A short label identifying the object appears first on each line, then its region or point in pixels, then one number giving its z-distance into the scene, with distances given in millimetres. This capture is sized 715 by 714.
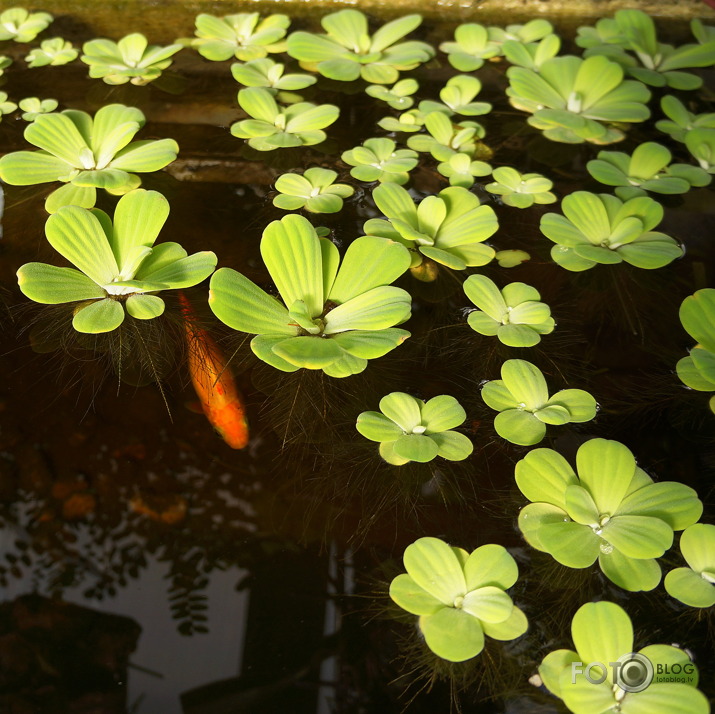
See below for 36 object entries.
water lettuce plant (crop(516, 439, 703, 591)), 799
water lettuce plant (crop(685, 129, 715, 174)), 1059
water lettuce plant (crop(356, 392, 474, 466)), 846
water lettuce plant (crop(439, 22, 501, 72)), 1173
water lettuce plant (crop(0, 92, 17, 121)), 1079
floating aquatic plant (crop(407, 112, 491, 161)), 1059
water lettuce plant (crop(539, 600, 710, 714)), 750
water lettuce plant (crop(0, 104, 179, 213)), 984
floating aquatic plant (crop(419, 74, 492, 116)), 1098
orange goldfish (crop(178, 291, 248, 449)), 870
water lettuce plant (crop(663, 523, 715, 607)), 793
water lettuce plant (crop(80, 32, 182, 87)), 1114
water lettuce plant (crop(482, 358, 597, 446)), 861
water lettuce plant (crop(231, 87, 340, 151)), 1053
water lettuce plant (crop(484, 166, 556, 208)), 1025
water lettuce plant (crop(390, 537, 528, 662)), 772
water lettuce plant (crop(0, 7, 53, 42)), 1158
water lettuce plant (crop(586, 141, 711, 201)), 1030
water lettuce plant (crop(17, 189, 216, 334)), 889
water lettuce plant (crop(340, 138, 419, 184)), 1023
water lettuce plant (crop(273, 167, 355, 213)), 990
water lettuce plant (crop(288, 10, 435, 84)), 1132
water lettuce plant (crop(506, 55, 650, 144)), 1091
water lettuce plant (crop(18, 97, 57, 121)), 1065
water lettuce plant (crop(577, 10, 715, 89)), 1154
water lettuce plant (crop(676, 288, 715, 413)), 893
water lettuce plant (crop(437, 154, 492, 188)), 1031
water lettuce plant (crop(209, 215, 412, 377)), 861
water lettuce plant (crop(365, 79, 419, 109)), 1109
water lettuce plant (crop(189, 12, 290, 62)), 1139
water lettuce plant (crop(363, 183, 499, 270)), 962
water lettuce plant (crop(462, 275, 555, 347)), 914
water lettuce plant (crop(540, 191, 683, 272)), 970
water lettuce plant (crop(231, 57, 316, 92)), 1106
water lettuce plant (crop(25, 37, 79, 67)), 1125
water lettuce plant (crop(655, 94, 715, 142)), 1096
